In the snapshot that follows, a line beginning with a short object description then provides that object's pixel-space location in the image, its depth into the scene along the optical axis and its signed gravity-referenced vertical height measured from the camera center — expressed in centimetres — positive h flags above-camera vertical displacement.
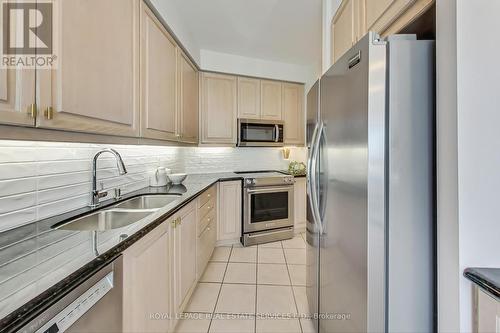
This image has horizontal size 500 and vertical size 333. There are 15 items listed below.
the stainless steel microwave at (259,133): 323 +54
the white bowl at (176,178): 223 -12
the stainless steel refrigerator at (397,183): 84 -6
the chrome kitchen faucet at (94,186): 134 -13
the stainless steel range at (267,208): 292 -58
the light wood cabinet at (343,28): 142 +104
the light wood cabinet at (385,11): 92 +77
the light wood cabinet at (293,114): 356 +92
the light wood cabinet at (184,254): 144 -66
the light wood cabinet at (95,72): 87 +49
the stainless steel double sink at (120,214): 120 -31
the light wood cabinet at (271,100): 342 +111
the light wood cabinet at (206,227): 201 -66
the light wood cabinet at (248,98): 329 +109
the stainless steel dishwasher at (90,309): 56 -43
